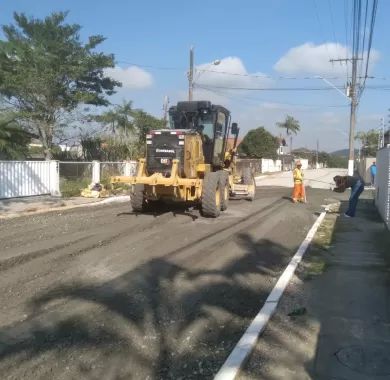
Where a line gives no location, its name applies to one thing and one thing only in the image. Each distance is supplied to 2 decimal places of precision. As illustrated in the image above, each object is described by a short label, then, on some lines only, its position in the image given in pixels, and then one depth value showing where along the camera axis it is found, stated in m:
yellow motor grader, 13.93
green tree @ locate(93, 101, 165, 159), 32.66
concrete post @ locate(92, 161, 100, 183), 23.80
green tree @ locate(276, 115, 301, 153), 115.19
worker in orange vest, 19.95
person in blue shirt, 30.68
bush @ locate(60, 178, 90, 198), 21.25
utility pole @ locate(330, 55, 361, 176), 30.58
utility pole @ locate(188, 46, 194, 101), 33.16
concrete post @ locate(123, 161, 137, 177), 27.85
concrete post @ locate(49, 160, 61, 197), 21.02
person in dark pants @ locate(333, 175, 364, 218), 15.43
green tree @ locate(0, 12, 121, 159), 25.03
